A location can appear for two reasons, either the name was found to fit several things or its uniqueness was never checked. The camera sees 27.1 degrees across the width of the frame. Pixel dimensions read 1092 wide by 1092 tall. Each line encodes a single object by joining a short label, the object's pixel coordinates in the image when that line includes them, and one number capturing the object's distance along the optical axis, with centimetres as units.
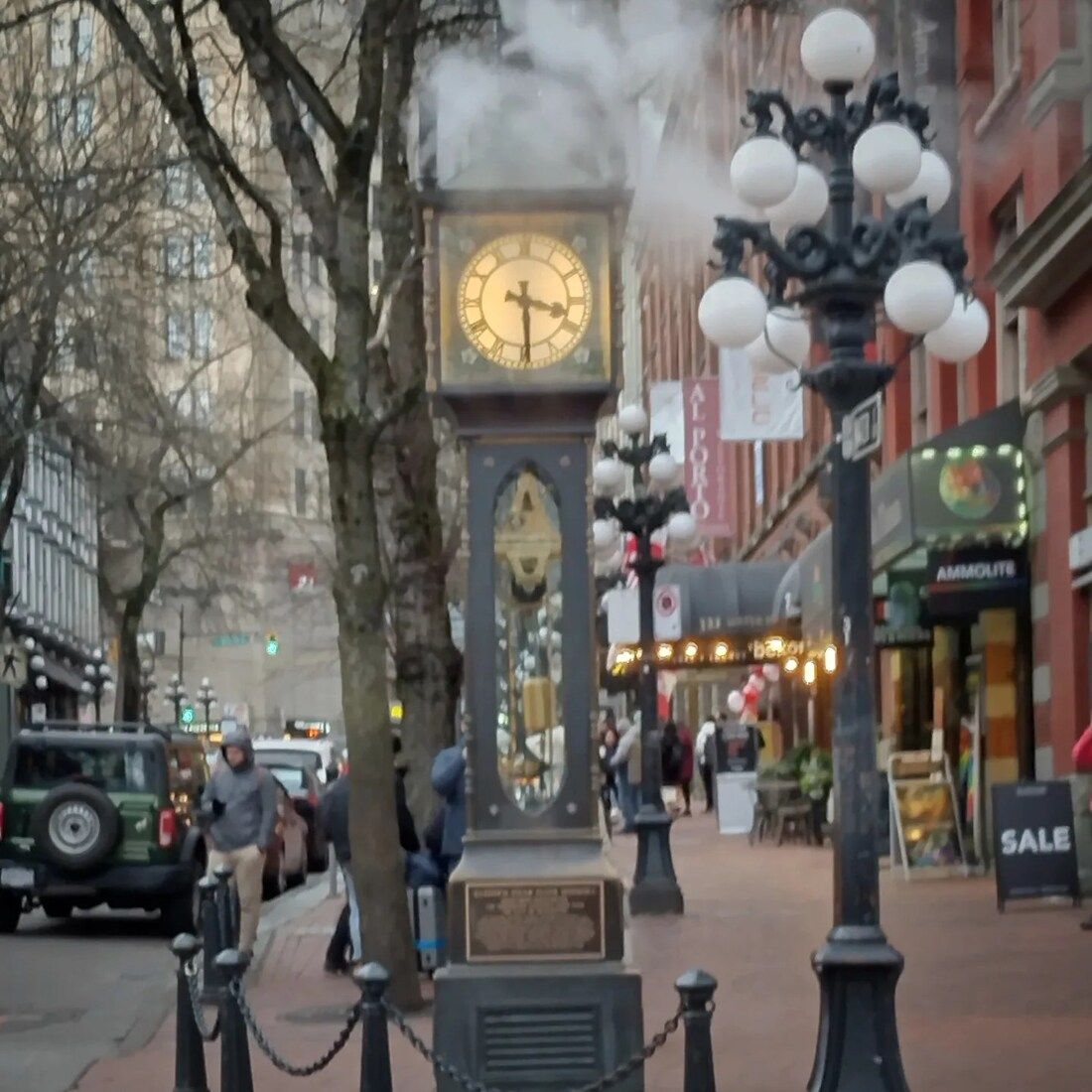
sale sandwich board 1881
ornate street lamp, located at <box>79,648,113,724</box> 5009
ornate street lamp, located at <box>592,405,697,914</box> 1995
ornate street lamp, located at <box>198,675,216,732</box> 6319
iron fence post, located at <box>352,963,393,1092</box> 814
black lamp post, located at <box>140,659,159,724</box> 4577
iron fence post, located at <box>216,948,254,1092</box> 905
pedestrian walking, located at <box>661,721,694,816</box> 3956
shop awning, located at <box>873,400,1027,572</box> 2152
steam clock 979
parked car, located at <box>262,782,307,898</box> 2600
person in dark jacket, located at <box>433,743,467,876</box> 1402
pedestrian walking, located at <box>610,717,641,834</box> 3472
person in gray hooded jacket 1714
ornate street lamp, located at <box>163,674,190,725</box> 5938
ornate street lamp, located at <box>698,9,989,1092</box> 905
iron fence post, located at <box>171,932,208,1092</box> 998
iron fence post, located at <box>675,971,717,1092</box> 772
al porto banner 3812
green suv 2000
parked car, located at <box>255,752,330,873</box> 3088
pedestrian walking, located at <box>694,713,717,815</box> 4412
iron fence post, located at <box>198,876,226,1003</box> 1359
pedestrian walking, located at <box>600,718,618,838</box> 3672
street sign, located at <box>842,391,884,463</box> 939
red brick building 2045
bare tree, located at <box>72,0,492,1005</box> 1366
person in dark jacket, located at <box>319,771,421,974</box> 1555
